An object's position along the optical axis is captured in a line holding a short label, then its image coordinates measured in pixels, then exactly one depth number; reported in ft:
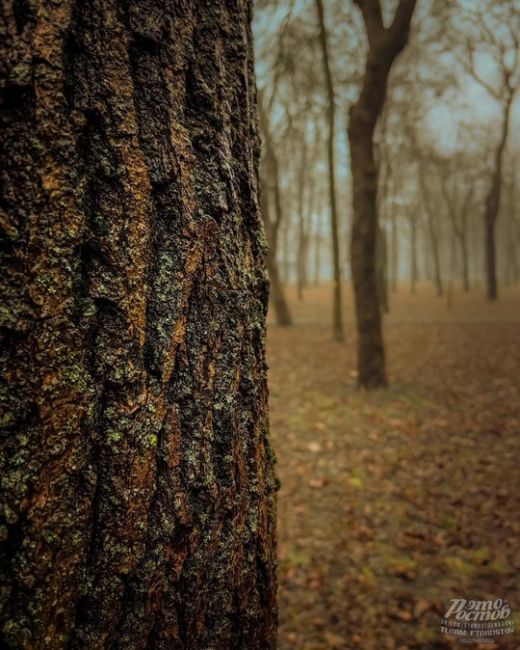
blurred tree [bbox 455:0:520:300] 36.73
